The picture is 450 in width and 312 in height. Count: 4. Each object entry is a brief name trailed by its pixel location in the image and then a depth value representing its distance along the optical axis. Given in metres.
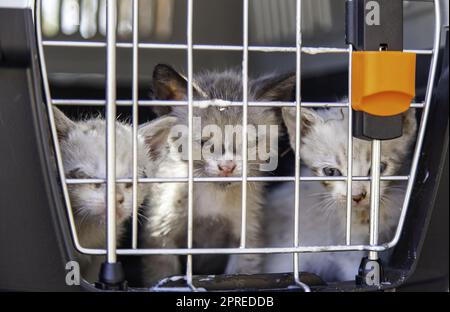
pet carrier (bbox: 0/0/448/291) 0.90
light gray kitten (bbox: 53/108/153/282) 0.96
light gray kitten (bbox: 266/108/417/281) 1.00
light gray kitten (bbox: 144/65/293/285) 0.97
